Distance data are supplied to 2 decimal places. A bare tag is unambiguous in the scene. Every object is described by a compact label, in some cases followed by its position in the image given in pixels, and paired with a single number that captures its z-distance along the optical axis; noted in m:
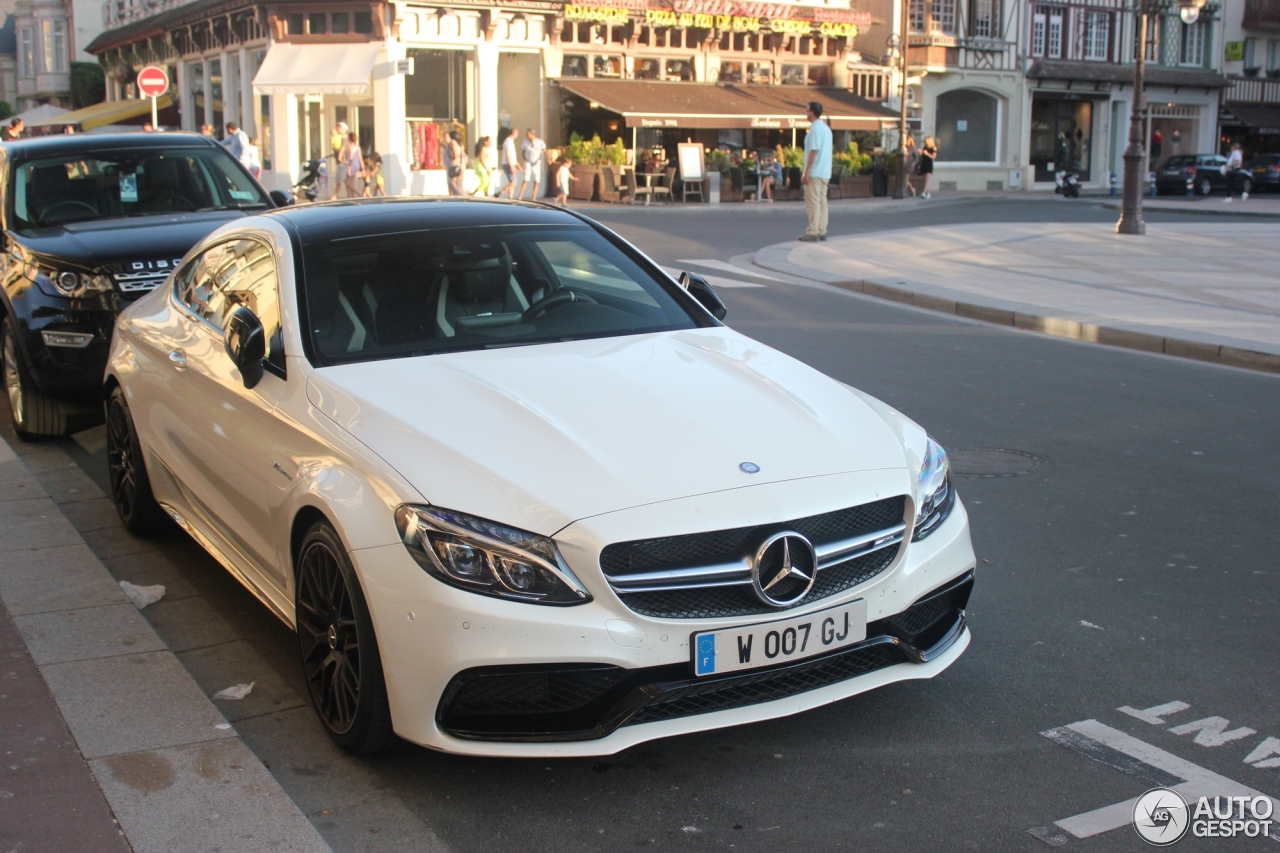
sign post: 22.58
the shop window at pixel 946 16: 48.84
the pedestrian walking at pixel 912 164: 41.91
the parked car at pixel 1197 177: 47.31
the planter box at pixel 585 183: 36.34
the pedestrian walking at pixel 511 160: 32.12
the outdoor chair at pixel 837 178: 40.62
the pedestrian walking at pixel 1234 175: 47.03
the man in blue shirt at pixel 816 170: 20.48
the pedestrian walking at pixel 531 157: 32.16
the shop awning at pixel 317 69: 34.81
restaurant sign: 38.59
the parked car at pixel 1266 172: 49.44
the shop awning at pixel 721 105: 36.50
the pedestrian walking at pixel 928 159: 41.12
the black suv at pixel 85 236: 7.68
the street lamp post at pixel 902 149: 41.25
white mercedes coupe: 3.39
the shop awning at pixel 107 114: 48.56
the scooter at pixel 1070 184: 44.12
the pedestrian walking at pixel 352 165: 29.67
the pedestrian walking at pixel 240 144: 27.06
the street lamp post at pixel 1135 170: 21.36
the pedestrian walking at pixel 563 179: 34.22
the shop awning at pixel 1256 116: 59.88
